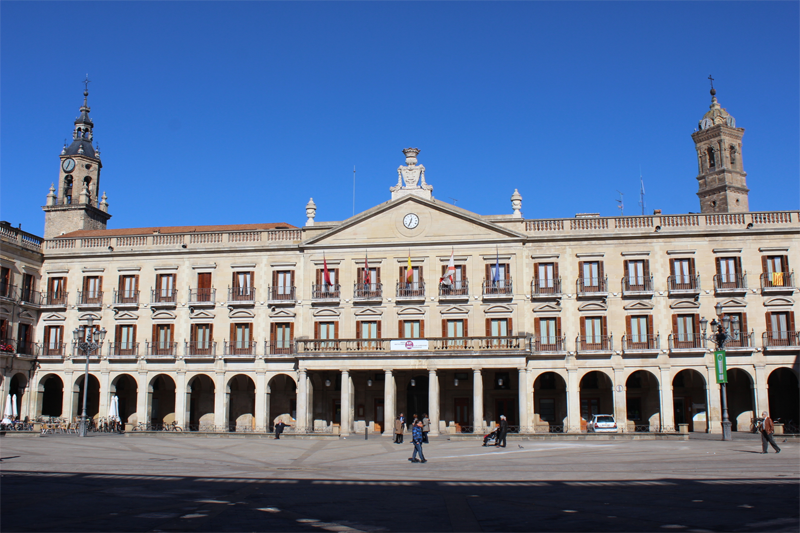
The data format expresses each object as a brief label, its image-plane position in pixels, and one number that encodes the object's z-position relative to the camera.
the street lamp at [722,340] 37.69
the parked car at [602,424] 47.47
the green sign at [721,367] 39.47
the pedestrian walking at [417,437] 28.42
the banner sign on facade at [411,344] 48.59
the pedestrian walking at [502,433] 35.61
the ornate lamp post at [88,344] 42.75
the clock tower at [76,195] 65.56
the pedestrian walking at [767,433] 29.70
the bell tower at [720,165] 68.62
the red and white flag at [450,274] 49.44
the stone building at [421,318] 48.47
